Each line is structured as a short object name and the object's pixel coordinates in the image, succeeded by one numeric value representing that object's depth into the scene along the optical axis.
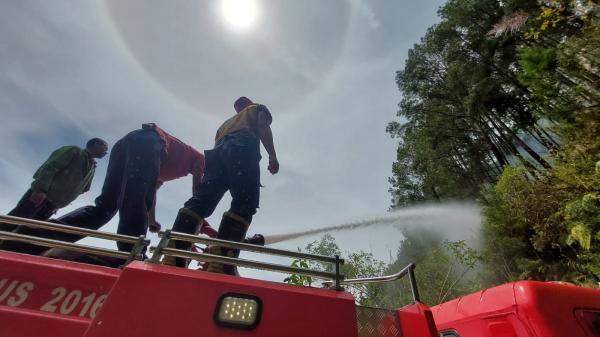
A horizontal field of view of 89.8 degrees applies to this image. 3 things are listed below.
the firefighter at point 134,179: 2.62
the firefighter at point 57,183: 3.39
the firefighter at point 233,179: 2.52
